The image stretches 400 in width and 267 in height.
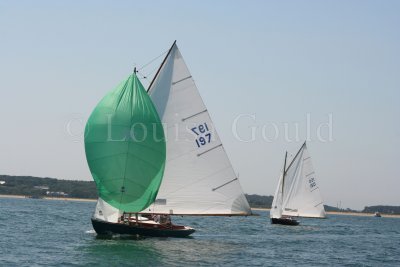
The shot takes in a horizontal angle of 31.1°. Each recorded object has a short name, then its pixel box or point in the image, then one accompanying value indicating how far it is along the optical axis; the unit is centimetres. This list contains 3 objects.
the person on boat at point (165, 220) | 5324
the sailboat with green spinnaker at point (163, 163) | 4891
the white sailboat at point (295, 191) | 9669
